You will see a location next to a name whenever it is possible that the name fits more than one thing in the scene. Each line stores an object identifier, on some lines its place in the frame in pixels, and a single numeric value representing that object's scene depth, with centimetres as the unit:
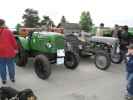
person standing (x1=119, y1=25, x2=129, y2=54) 425
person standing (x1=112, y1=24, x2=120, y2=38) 441
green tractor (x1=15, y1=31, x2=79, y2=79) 298
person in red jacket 267
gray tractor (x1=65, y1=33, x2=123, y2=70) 397
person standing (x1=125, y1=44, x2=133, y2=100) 224
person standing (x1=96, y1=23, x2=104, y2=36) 473
